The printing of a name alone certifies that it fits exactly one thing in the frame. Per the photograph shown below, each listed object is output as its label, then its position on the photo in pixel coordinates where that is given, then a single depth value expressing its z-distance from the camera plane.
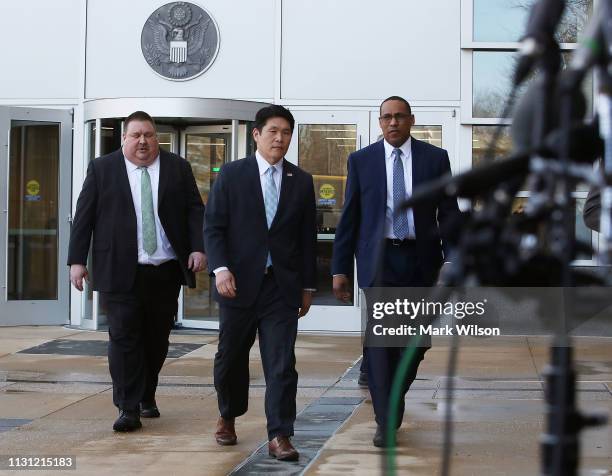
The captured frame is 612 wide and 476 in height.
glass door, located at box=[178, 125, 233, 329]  12.35
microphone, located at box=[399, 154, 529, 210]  1.98
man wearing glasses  5.93
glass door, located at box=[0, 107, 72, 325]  12.42
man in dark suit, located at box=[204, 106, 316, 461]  5.82
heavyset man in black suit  6.62
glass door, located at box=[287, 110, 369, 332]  12.01
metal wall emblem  12.13
